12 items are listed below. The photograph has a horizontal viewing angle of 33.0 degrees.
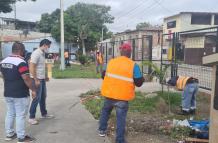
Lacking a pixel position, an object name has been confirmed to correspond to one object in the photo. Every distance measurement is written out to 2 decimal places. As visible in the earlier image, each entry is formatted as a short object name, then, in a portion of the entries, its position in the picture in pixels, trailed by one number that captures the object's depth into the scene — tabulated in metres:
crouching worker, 8.98
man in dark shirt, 6.21
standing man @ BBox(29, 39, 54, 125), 7.54
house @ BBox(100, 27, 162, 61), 18.39
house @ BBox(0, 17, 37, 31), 73.88
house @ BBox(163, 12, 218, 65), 11.34
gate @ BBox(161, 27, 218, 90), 12.02
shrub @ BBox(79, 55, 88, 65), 32.62
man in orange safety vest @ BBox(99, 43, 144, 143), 6.07
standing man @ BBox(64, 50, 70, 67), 29.95
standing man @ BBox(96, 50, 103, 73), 22.17
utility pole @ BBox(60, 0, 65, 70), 25.45
